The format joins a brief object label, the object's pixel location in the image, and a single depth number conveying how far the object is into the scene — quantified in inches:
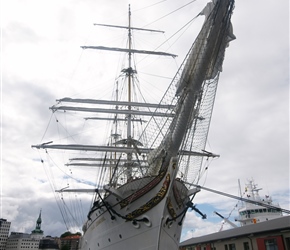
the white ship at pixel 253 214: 966.4
